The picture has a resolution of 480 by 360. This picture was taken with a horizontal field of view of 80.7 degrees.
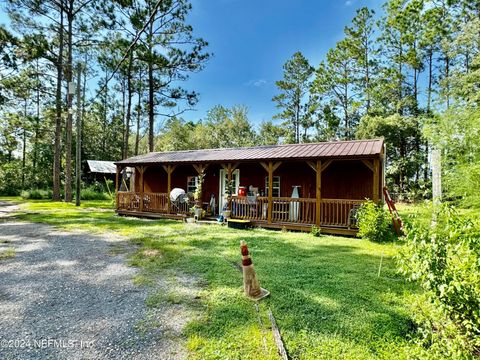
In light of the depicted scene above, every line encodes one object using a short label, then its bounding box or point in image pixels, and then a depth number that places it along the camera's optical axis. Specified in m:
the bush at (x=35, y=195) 23.18
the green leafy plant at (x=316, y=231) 8.61
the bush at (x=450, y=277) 1.80
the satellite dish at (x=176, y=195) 11.97
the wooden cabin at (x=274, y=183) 8.88
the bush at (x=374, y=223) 7.68
